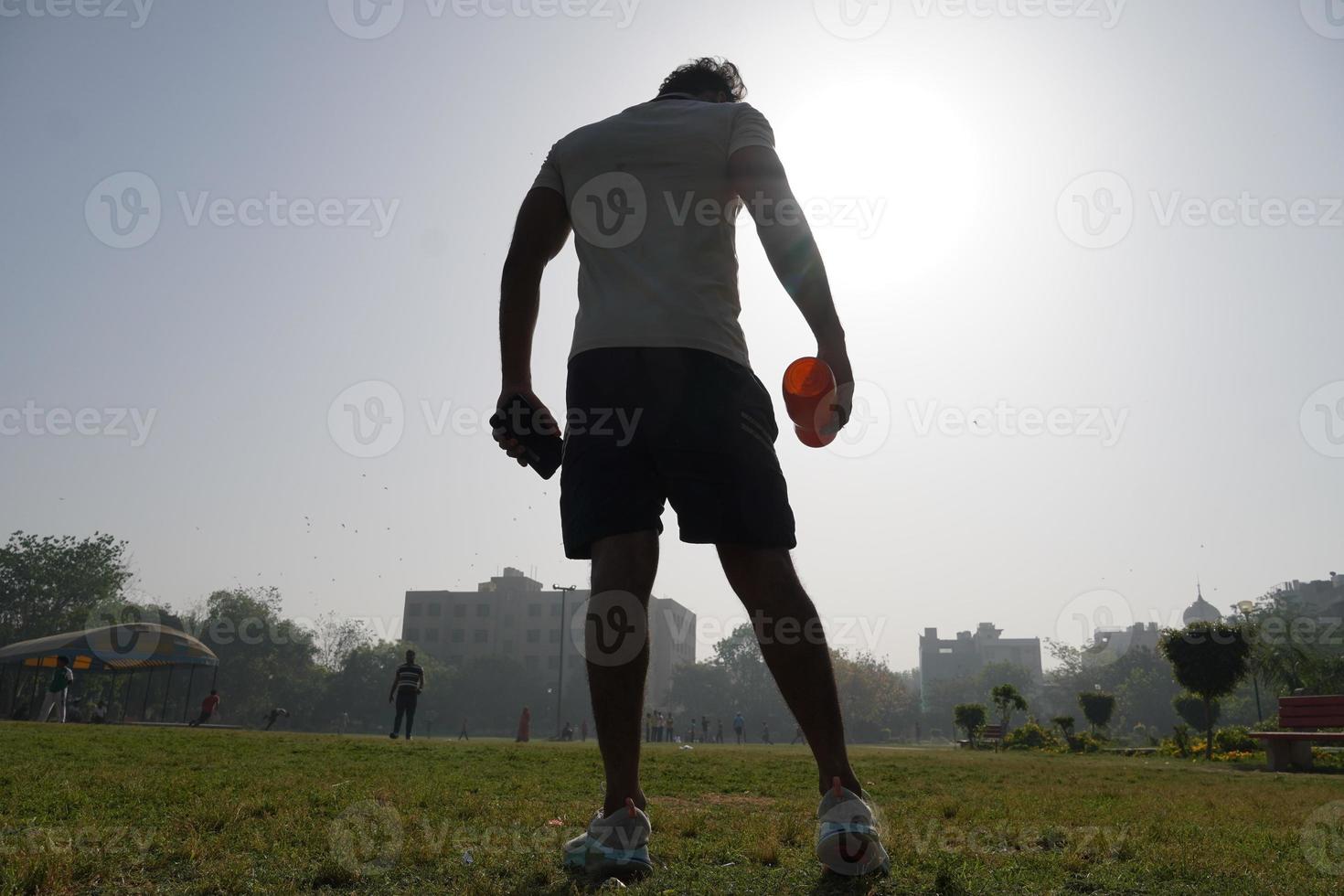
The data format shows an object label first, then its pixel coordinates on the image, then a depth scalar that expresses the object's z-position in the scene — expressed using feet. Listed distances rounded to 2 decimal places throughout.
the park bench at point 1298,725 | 43.70
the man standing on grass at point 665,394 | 7.45
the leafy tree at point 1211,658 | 69.21
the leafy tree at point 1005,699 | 96.17
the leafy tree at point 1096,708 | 100.63
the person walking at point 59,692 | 62.28
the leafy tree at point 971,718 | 102.12
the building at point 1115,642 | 448.65
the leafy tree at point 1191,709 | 112.78
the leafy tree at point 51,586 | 233.35
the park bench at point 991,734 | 99.75
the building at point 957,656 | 631.56
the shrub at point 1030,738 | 91.40
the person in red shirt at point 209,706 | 96.02
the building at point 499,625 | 377.71
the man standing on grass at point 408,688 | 47.26
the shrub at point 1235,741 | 67.00
